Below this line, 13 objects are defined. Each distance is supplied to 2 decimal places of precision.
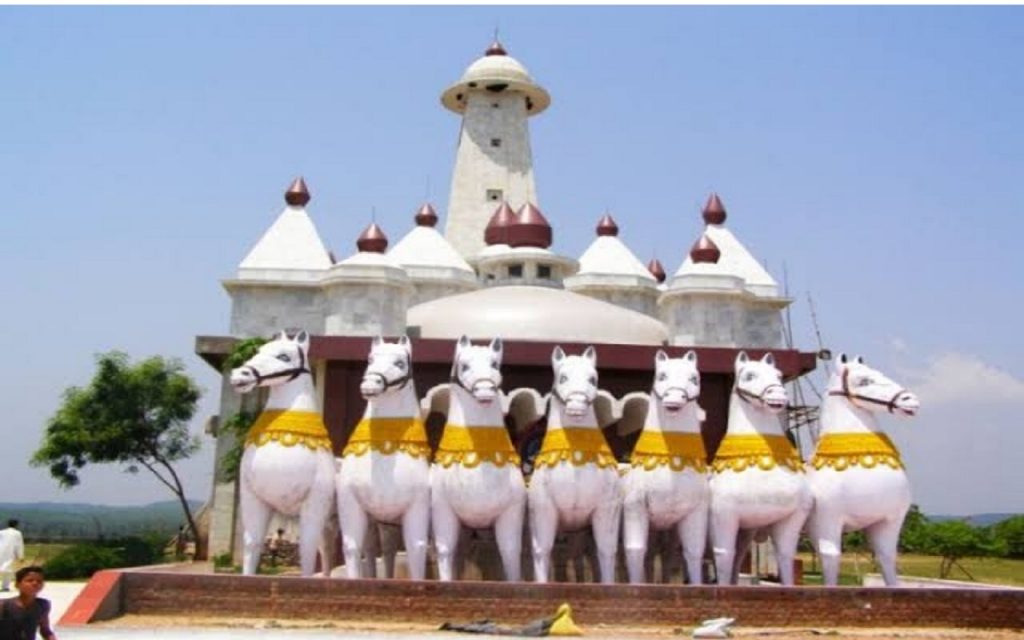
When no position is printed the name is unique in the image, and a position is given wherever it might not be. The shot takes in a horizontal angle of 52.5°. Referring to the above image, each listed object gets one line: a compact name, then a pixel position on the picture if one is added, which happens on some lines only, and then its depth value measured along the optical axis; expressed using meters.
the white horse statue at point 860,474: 13.68
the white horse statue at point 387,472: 13.46
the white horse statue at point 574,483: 13.64
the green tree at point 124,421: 31.39
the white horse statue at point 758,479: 13.73
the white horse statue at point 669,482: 13.81
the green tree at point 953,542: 30.81
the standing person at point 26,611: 6.54
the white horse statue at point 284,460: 13.54
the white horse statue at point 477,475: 13.45
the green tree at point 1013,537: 42.44
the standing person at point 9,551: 17.50
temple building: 18.52
